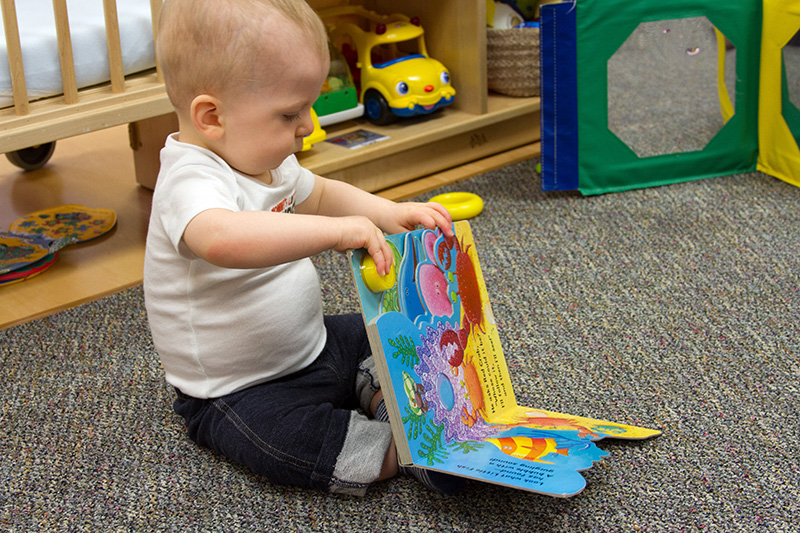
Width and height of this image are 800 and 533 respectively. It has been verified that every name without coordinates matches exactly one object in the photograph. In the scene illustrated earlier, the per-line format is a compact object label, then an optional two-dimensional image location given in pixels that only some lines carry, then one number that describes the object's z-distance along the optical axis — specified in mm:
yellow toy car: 1521
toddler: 645
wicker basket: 1605
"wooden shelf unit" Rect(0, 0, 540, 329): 1394
